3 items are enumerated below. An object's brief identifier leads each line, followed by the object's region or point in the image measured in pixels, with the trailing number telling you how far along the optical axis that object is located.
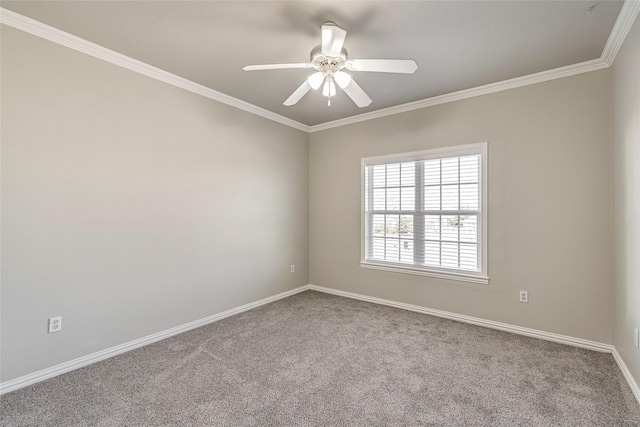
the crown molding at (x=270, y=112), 2.08
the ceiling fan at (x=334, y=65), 1.87
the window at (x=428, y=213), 3.33
